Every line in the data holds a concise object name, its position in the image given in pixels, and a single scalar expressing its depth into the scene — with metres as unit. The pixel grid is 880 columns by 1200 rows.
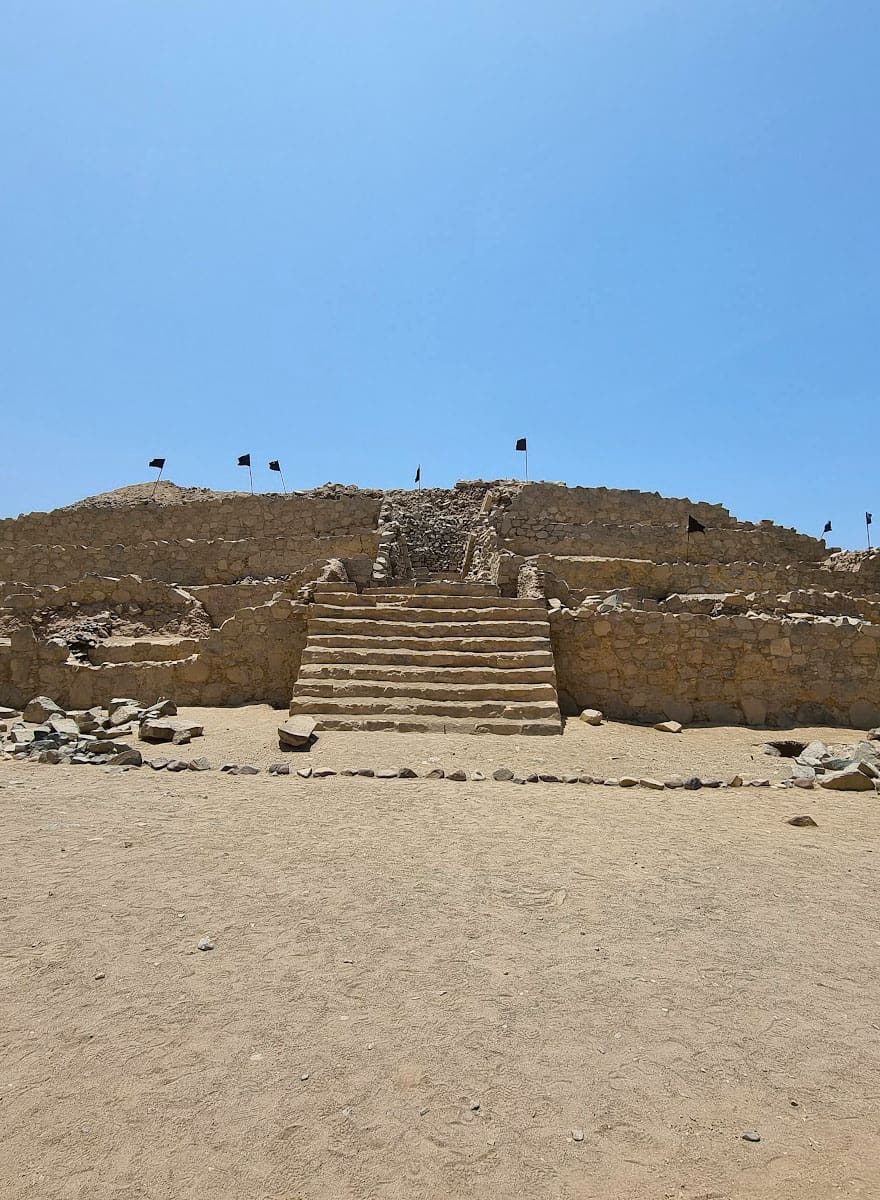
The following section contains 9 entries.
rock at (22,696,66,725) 9.77
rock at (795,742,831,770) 7.89
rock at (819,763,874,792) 6.95
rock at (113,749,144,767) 7.23
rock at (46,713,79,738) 8.42
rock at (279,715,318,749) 8.34
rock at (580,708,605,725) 10.14
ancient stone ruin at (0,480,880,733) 10.41
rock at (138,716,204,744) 8.71
